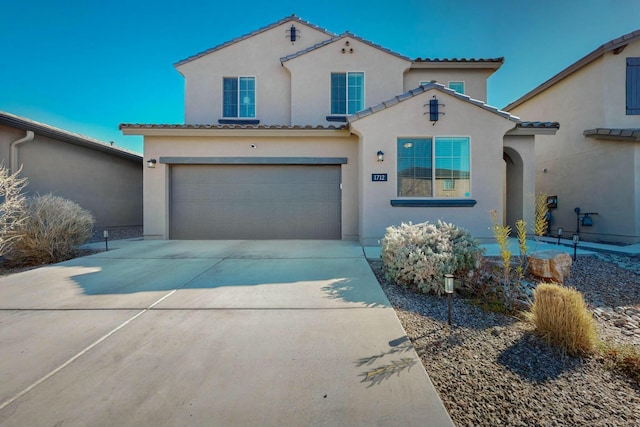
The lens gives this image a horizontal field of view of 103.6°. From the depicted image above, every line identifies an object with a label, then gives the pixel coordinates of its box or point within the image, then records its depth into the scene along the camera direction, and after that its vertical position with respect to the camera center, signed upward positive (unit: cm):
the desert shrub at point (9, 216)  519 -15
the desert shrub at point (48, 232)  612 -56
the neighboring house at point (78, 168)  868 +176
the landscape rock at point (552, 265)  464 -105
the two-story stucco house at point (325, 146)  748 +207
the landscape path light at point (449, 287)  311 -96
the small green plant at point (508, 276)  355 -103
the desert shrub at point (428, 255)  406 -77
